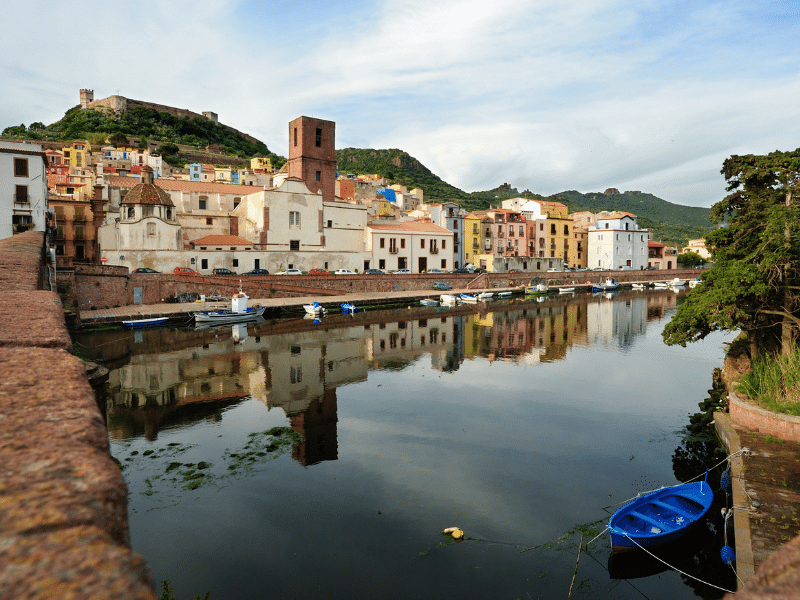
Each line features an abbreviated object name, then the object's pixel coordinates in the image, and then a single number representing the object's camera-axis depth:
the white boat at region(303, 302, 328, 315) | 44.78
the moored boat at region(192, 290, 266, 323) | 38.59
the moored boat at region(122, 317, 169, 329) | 36.16
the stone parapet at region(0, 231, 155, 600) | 1.25
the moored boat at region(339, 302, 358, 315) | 47.34
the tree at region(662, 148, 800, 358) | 14.91
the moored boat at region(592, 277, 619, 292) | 74.75
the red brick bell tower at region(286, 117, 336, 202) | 61.31
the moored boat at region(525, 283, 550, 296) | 68.94
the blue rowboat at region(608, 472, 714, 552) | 10.51
